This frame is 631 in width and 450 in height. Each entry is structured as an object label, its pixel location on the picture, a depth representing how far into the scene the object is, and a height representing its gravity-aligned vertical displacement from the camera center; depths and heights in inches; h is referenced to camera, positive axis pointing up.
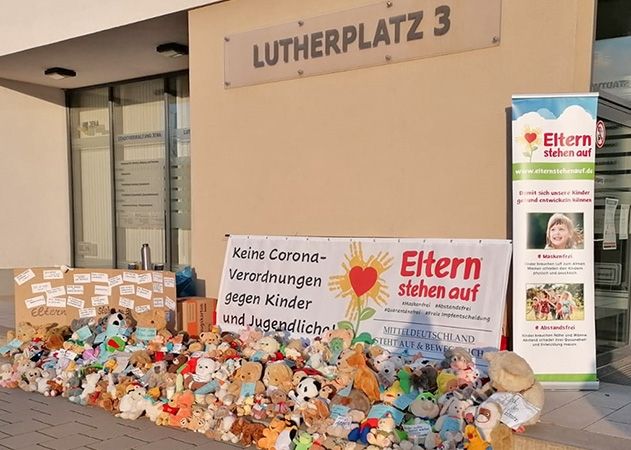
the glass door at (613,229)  211.6 -9.1
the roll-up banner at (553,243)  182.7 -11.7
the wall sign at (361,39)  203.5 +62.9
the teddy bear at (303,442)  157.5 -62.3
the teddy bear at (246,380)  181.0 -53.3
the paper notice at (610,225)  221.1 -7.6
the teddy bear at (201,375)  189.0 -54.2
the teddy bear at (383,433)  149.9 -57.6
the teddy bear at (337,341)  192.7 -45.2
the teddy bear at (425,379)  165.2 -48.3
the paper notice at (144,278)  247.8 -30.1
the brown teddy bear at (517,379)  151.6 -44.4
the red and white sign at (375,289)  193.0 -30.3
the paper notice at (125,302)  249.3 -40.3
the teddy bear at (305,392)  171.8 -53.7
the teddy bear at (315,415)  161.3 -57.5
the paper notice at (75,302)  256.1 -41.2
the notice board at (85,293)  248.2 -36.8
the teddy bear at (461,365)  165.6 -45.5
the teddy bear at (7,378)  229.1 -65.8
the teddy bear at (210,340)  213.2 -49.4
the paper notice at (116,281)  251.4 -31.7
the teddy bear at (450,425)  144.6 -53.8
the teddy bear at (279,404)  171.9 -57.4
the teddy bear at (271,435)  163.5 -62.6
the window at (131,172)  383.2 +22.5
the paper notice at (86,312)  254.2 -45.3
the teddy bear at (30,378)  223.5 -64.1
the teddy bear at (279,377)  178.7 -51.6
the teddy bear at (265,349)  198.7 -48.7
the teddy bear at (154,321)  232.5 -44.9
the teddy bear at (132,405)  190.5 -63.2
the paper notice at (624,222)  230.5 -6.8
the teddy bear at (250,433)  168.8 -64.1
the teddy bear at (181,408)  182.2 -62.0
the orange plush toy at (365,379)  165.8 -48.5
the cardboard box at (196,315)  254.2 -46.8
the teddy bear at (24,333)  245.7 -52.8
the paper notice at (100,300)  252.8 -39.9
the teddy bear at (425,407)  152.9 -51.8
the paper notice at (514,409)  143.8 -49.7
